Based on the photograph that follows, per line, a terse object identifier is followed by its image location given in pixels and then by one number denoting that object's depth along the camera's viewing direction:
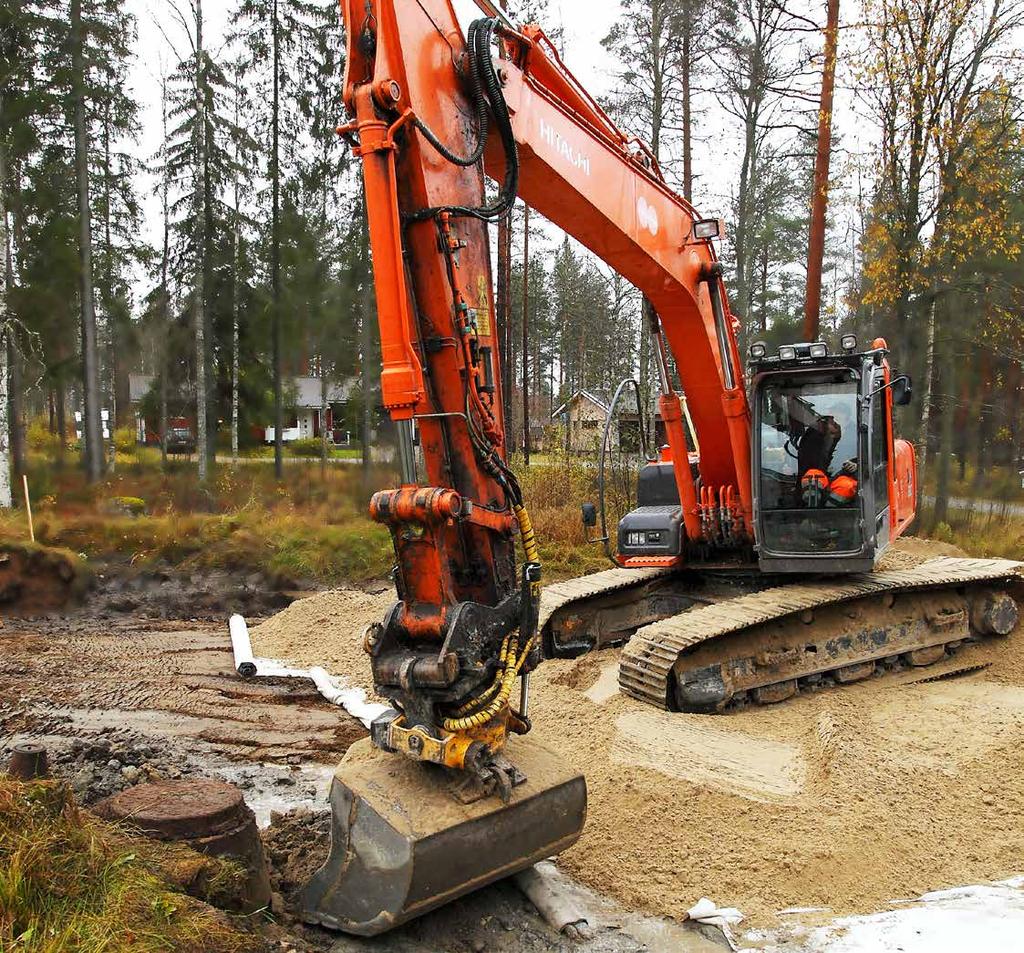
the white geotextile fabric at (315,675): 6.47
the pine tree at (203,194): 18.05
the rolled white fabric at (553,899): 3.60
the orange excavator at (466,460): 3.30
